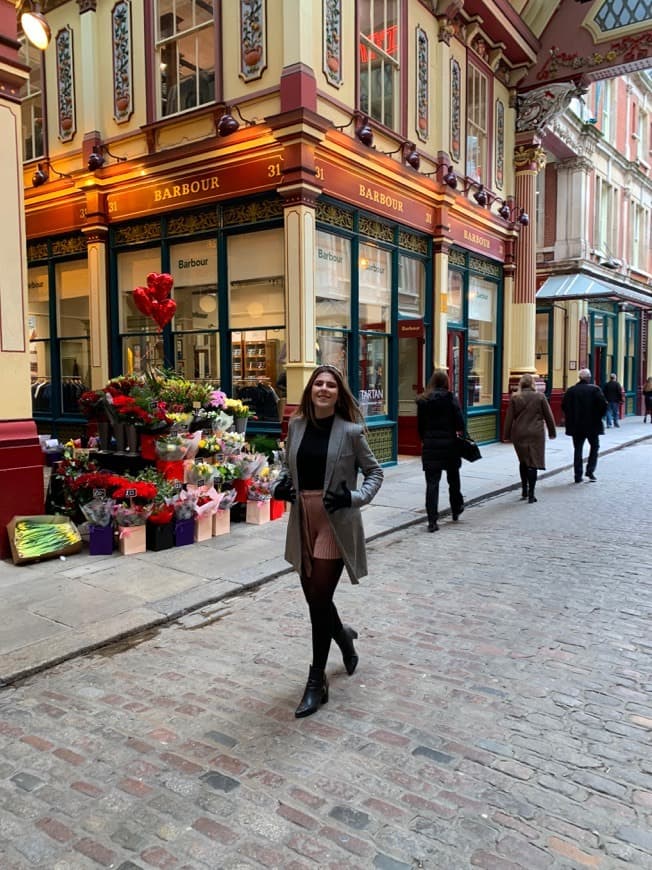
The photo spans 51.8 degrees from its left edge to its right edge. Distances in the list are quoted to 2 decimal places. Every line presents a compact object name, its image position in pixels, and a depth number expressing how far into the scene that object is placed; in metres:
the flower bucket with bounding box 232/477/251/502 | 8.25
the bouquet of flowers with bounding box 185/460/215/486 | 7.45
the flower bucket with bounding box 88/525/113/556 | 6.85
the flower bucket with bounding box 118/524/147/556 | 6.86
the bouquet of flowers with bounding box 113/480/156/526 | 6.86
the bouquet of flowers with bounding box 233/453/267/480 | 8.11
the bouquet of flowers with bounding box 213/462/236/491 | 7.77
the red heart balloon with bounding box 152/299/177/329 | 7.71
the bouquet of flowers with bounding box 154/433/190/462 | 7.27
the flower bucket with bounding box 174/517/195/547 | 7.22
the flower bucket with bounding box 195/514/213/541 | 7.45
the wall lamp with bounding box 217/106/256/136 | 9.82
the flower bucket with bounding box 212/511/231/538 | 7.72
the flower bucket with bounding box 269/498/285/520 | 8.45
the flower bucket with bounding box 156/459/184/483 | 7.34
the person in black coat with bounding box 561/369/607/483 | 11.63
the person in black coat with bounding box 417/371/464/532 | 8.41
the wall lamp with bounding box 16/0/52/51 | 6.80
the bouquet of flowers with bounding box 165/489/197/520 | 7.14
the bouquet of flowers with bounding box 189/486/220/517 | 7.35
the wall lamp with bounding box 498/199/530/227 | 16.20
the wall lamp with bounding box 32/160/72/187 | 12.76
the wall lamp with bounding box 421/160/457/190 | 13.14
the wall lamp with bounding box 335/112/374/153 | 10.66
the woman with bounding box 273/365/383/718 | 3.73
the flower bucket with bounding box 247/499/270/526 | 8.25
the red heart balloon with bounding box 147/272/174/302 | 7.73
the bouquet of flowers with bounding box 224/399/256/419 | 8.34
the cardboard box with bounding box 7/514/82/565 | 6.53
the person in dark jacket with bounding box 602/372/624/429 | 21.71
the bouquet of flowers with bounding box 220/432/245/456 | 8.00
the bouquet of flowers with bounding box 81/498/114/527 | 6.82
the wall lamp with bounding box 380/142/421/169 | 12.03
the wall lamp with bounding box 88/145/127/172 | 11.73
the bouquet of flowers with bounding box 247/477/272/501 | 8.27
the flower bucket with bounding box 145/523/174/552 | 7.04
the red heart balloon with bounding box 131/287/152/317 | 7.68
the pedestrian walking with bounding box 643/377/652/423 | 23.22
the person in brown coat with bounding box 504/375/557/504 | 9.97
